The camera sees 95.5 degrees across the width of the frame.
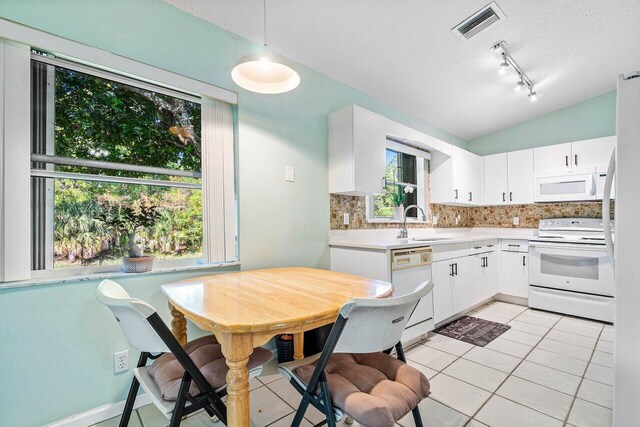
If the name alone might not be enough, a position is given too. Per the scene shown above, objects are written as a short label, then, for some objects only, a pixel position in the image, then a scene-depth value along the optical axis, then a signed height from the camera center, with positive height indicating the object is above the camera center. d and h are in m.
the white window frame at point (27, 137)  1.39 +0.45
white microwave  3.46 +0.31
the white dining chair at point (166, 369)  0.98 -0.61
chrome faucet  3.24 -0.19
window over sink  3.30 +0.39
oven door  3.09 -0.62
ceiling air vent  2.16 +1.50
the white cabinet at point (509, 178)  3.98 +0.51
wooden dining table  0.96 -0.36
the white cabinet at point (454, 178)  3.84 +0.50
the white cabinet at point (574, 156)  3.41 +0.70
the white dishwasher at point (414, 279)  2.32 -0.53
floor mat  2.69 -1.16
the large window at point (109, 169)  1.55 +0.30
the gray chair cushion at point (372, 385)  0.94 -0.63
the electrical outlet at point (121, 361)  1.64 -0.81
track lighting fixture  2.61 +1.46
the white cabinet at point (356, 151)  2.56 +0.59
